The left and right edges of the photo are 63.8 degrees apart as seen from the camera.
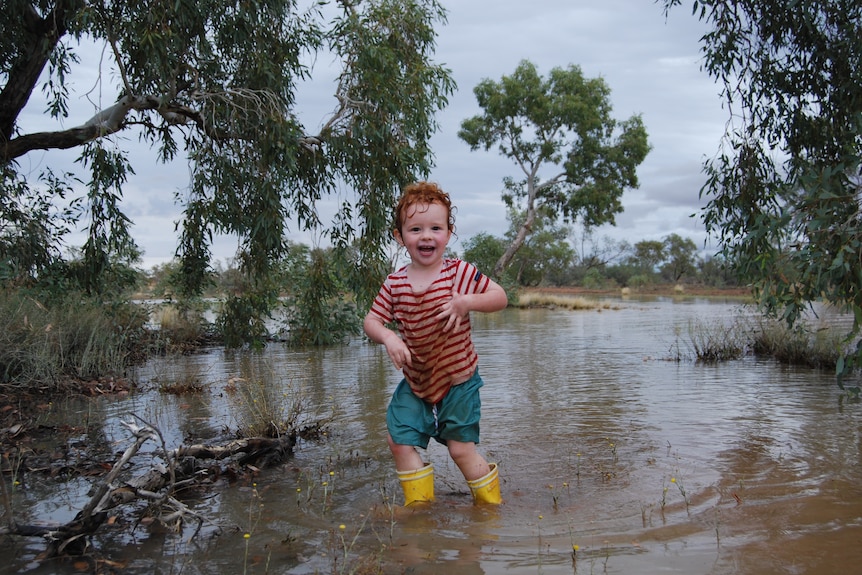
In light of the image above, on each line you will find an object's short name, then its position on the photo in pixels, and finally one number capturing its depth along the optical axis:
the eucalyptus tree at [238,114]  7.77
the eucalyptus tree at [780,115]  5.23
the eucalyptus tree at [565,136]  31.83
